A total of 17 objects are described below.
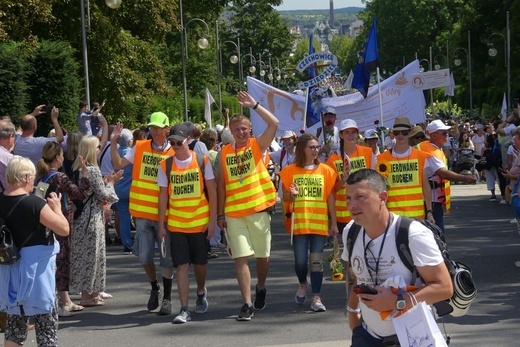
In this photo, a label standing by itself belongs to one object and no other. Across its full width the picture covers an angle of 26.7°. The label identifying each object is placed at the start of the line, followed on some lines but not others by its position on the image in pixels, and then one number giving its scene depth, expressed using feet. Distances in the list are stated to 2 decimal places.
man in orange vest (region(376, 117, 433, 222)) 33.68
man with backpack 16.67
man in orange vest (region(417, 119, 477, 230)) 37.32
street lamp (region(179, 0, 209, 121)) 122.72
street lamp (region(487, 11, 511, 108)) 163.12
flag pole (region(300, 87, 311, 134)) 50.84
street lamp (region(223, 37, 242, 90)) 173.73
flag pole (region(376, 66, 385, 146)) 52.27
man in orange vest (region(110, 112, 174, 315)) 34.40
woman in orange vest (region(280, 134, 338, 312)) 33.99
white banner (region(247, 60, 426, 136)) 66.69
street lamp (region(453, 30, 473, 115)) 221.87
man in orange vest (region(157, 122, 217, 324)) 32.94
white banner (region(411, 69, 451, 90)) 83.28
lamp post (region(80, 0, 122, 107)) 85.51
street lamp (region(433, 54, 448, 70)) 331.77
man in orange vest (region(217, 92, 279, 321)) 32.94
